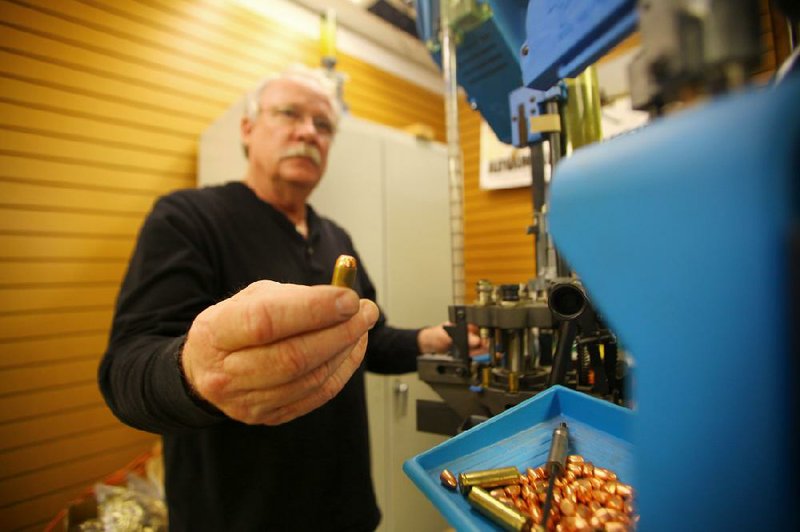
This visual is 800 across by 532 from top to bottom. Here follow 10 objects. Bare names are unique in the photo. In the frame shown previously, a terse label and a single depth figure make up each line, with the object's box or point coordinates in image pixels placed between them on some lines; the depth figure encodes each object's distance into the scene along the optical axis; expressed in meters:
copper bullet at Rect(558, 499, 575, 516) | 0.29
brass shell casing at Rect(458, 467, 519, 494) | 0.30
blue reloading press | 0.14
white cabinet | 1.50
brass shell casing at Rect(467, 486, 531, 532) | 0.26
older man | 0.30
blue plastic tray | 0.32
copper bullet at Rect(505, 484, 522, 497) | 0.30
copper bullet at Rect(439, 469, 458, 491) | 0.30
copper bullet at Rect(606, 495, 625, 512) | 0.28
